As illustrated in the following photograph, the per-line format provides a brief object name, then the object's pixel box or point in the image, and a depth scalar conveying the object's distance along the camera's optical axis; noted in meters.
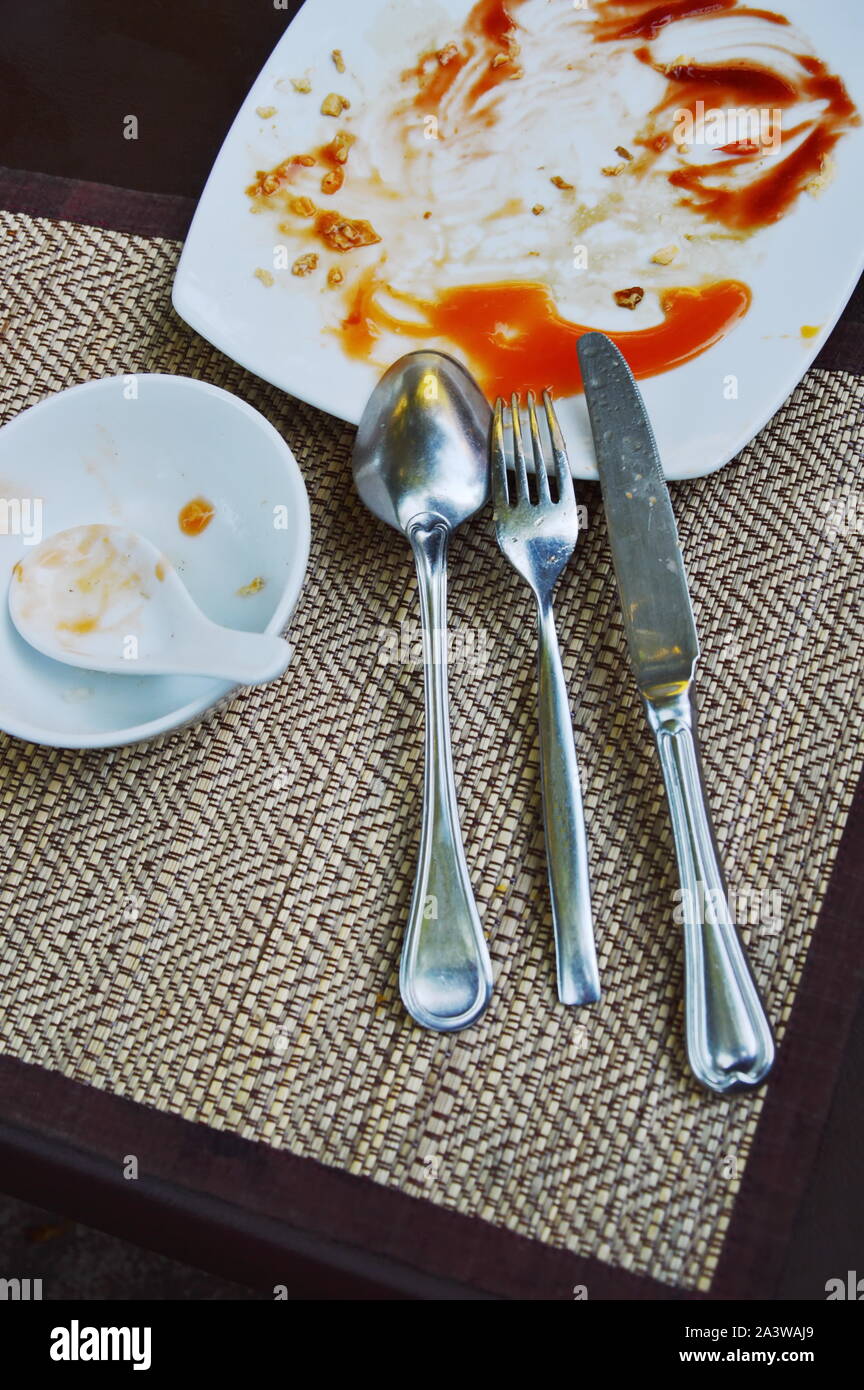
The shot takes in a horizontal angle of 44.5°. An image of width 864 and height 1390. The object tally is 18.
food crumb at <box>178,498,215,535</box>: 0.70
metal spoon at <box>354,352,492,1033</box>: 0.60
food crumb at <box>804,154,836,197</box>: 0.76
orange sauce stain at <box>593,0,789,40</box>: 0.84
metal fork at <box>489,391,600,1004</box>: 0.60
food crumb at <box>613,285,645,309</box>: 0.75
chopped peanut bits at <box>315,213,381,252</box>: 0.79
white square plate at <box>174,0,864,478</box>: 0.69
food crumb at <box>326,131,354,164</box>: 0.82
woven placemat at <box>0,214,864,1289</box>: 0.58
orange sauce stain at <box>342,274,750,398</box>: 0.73
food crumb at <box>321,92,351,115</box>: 0.83
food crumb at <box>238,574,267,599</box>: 0.66
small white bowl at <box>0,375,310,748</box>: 0.64
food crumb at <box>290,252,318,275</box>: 0.78
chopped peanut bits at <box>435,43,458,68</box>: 0.84
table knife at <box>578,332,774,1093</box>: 0.57
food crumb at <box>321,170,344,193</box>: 0.81
